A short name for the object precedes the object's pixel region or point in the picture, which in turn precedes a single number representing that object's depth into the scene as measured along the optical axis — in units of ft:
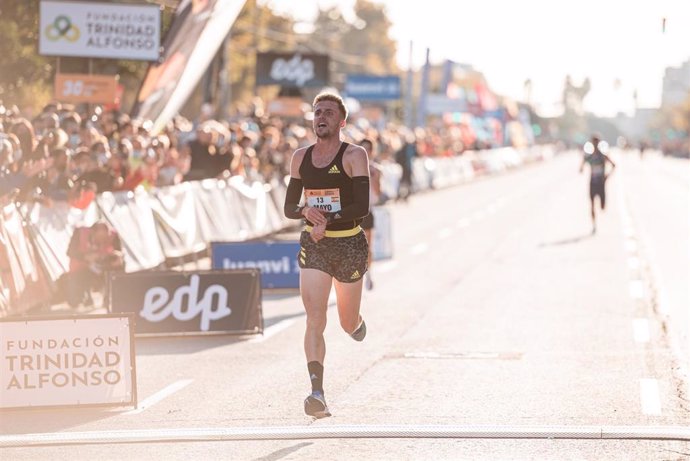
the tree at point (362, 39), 412.57
